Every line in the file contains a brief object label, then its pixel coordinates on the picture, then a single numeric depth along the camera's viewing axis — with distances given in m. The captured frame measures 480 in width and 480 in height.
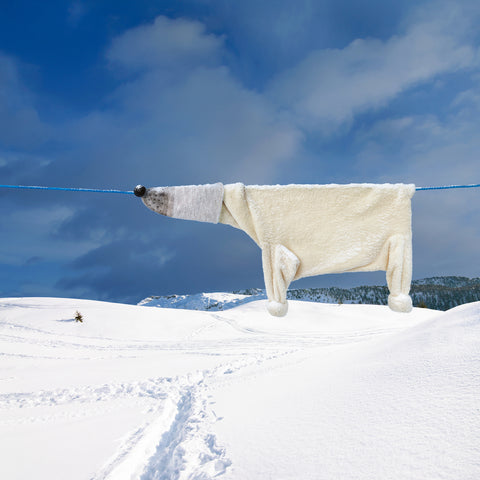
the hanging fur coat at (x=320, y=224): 1.79
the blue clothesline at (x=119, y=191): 1.67
